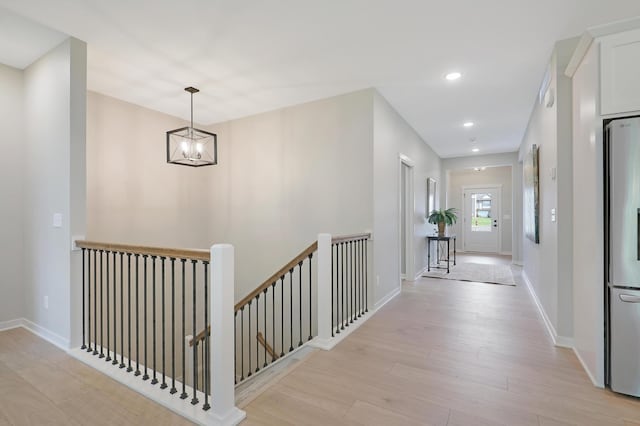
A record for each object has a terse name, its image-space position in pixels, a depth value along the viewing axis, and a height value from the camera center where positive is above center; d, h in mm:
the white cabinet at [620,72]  1877 +867
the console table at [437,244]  6125 -691
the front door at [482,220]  9336 -238
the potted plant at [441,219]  6047 -129
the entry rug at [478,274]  5332 -1174
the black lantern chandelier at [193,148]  3209 +707
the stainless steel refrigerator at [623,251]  1855 -240
